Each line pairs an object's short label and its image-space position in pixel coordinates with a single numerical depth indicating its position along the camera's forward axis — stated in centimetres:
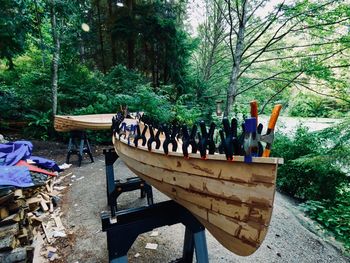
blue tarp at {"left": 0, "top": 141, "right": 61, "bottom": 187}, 285
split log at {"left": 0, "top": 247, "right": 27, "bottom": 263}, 223
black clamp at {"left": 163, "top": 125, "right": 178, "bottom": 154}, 157
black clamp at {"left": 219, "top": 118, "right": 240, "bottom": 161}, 119
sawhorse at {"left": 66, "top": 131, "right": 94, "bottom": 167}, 555
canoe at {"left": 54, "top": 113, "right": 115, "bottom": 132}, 489
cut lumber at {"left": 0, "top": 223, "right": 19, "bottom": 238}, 236
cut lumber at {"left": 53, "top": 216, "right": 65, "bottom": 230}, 321
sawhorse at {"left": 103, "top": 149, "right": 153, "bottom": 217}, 323
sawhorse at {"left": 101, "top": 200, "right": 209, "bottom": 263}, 166
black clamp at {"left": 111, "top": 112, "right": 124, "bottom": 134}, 299
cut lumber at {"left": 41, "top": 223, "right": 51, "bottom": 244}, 291
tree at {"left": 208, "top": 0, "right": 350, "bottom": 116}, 575
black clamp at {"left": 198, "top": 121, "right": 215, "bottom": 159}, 133
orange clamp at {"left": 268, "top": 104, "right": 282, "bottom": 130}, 108
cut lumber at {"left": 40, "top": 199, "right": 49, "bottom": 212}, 356
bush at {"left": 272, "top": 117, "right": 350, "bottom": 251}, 380
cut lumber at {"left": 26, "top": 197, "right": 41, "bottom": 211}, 330
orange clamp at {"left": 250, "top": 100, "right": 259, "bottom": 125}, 113
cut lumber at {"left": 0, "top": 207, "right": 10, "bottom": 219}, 247
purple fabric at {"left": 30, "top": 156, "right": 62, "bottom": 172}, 453
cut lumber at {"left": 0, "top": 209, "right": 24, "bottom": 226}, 246
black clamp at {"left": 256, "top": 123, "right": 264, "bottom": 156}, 114
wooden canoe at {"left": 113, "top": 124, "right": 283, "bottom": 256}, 114
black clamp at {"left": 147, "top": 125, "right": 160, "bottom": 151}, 172
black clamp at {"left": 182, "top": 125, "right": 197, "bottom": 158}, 141
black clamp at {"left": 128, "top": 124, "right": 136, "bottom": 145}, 237
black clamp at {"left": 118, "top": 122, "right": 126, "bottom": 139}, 277
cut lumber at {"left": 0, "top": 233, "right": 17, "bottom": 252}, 224
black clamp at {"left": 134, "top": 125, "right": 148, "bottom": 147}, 193
